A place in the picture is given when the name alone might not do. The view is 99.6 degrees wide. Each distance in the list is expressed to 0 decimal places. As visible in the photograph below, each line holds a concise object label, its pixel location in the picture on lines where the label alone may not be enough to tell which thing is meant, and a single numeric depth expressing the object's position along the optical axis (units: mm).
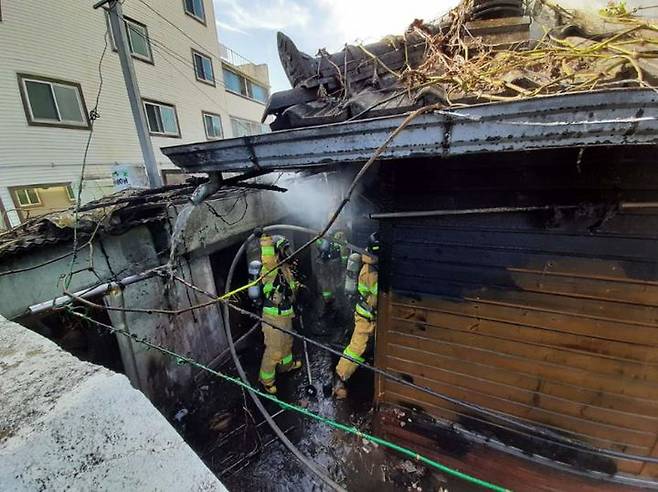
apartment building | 9180
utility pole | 6691
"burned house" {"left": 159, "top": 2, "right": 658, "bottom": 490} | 2105
